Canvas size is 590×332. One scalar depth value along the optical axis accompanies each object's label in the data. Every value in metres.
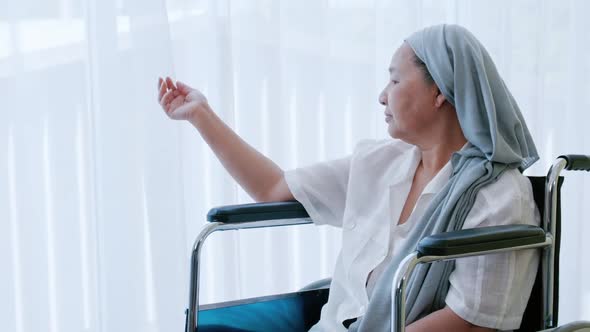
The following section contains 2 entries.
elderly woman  2.93
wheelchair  2.75
